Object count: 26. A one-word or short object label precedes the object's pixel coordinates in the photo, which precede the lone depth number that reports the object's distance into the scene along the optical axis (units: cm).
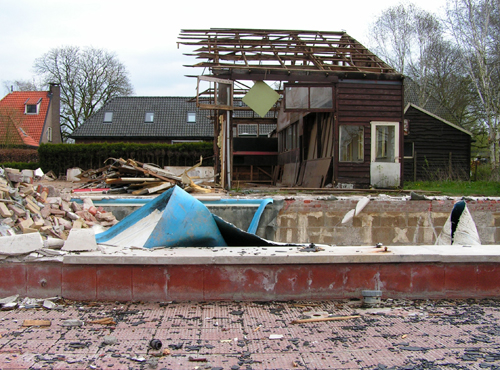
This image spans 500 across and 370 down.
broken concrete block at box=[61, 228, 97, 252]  474
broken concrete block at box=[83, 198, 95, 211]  797
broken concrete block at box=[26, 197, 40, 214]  643
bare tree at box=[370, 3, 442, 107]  2847
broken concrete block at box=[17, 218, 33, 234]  575
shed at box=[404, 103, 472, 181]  2300
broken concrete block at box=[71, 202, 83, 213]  762
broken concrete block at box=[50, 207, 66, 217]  692
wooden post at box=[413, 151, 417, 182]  2210
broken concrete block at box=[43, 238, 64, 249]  486
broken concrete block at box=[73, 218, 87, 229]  679
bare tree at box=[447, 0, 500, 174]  2088
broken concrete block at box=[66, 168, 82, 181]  1828
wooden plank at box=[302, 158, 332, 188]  1387
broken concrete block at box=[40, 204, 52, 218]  665
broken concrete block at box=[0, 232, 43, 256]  448
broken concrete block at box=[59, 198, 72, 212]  728
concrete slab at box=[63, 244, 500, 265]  445
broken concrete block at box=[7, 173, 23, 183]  726
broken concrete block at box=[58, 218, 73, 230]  665
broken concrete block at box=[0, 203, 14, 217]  574
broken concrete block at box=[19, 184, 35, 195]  704
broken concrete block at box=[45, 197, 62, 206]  724
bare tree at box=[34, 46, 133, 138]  3928
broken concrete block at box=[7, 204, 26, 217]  606
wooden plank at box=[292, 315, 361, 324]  400
